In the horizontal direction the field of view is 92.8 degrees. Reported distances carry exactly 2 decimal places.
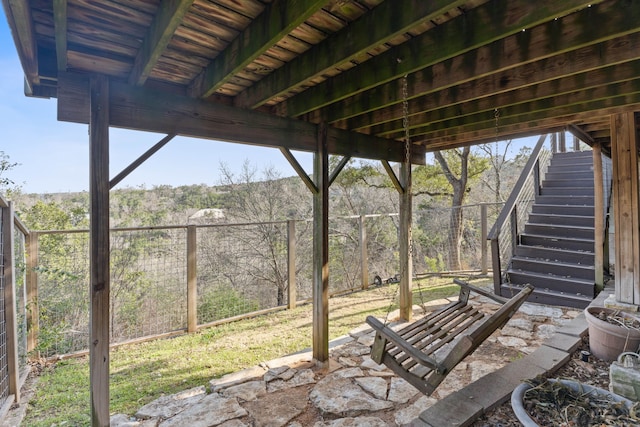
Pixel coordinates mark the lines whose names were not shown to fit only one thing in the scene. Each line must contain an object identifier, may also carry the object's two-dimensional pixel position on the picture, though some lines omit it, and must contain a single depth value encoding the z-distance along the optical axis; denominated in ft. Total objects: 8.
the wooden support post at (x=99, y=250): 6.21
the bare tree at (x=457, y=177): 24.26
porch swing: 5.70
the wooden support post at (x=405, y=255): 12.65
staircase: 14.02
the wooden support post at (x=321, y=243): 9.69
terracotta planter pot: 7.67
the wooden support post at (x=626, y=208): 10.70
